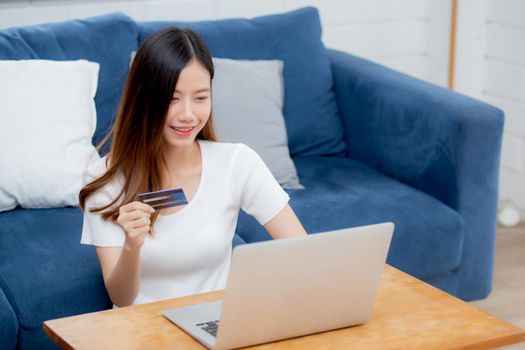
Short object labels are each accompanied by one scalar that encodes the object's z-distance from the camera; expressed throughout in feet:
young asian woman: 10.79
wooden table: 9.58
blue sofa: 13.09
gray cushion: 14.69
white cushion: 13.45
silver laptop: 9.24
